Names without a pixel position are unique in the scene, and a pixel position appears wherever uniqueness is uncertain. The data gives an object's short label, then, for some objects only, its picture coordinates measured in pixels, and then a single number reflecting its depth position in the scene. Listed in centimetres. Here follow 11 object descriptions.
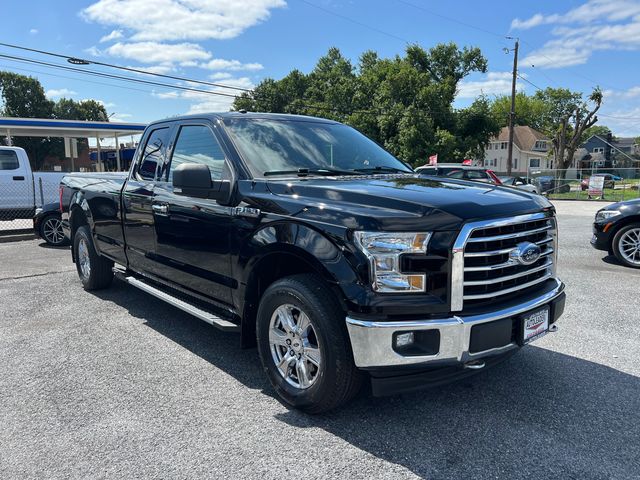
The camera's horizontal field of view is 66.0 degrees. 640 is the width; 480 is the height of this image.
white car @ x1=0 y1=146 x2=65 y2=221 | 1289
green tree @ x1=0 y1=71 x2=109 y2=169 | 5059
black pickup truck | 273
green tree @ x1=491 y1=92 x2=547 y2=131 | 7844
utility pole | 3278
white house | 6838
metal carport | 2261
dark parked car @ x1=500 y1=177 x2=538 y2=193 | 2410
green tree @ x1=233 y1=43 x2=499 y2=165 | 3409
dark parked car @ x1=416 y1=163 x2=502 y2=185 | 1675
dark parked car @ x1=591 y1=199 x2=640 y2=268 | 780
